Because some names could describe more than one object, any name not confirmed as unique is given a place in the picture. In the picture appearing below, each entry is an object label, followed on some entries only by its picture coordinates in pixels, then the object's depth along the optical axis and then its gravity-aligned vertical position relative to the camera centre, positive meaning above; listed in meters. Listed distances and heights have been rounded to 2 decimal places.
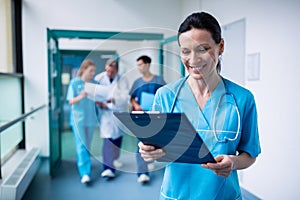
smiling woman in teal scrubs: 0.84 -0.09
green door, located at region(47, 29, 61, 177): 3.14 -0.19
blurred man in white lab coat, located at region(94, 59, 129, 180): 2.01 -0.19
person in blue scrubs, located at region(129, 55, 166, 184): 1.79 +0.00
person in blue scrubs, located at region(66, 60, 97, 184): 2.96 -0.36
